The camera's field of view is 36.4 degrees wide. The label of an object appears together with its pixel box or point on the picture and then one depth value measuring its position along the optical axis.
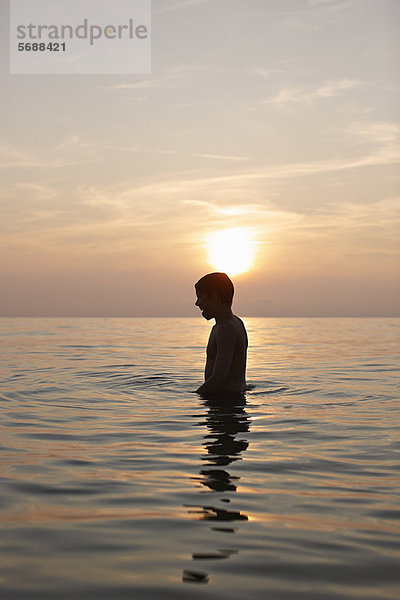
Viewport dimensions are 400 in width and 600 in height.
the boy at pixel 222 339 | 8.35
